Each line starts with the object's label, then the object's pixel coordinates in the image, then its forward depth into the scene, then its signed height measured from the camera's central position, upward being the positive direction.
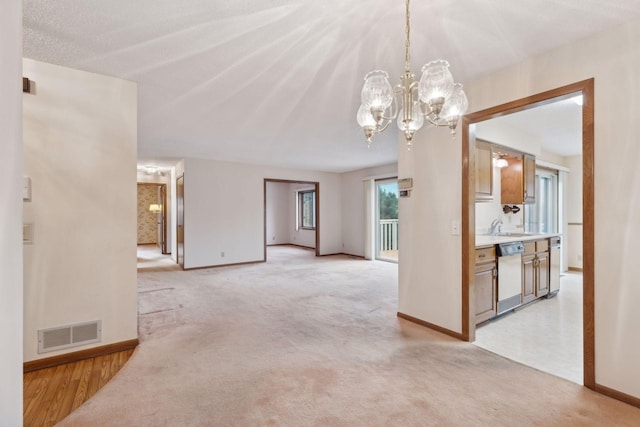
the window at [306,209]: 10.09 +0.13
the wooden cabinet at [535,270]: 3.62 -0.71
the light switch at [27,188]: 2.24 +0.18
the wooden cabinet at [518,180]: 4.25 +0.46
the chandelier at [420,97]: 1.53 +0.61
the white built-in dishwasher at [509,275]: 3.23 -0.69
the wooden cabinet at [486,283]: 2.95 -0.70
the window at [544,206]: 5.48 +0.12
